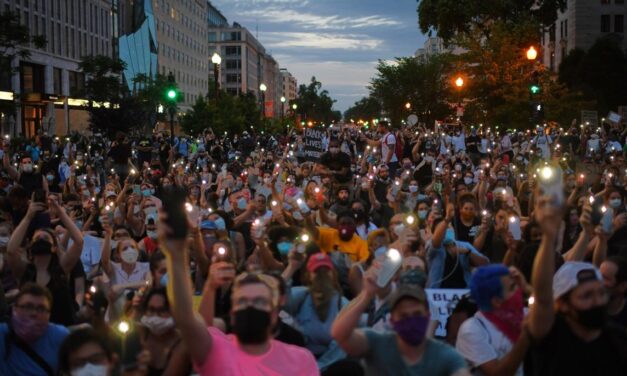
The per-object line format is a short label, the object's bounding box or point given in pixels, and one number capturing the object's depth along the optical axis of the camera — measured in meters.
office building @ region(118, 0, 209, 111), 91.38
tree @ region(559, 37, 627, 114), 57.34
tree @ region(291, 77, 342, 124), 173.88
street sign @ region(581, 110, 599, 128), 32.59
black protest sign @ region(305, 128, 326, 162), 17.55
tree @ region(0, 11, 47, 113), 31.08
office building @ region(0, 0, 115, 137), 61.84
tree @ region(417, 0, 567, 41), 43.34
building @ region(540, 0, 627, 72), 68.62
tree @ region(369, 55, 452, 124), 69.88
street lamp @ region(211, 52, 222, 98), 30.05
